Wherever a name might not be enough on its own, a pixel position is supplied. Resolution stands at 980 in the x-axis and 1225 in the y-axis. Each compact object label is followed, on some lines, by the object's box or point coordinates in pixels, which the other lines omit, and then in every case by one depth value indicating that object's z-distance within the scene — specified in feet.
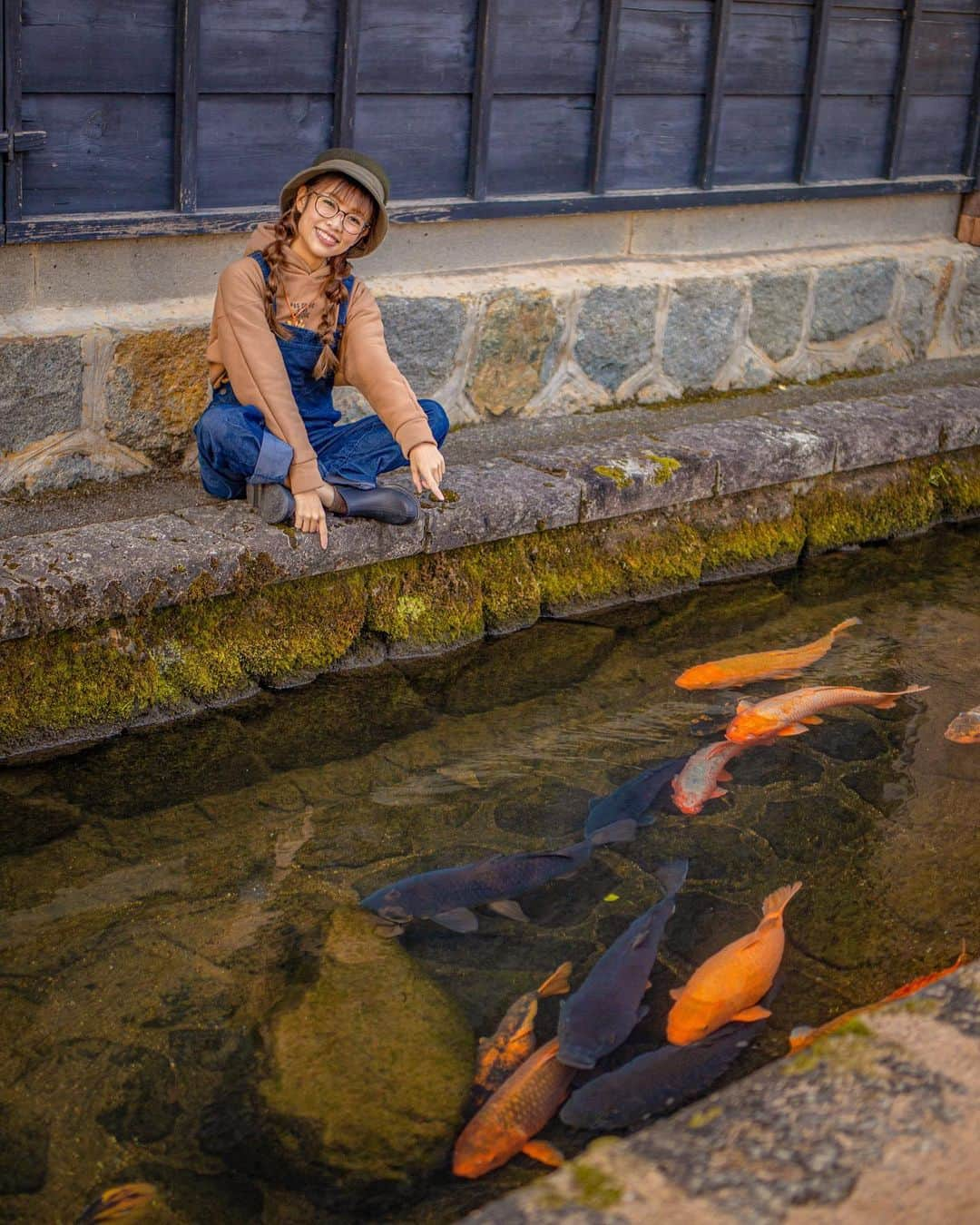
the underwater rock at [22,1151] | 8.49
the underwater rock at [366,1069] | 8.91
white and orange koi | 13.16
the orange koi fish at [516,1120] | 8.74
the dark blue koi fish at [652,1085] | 9.05
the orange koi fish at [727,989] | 9.97
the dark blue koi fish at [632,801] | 12.80
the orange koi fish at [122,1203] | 8.27
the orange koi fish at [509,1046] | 9.48
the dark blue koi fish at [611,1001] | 9.54
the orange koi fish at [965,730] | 14.44
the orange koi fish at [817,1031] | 9.86
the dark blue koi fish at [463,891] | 11.17
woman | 13.58
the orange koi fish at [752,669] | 15.57
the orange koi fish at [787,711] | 14.39
